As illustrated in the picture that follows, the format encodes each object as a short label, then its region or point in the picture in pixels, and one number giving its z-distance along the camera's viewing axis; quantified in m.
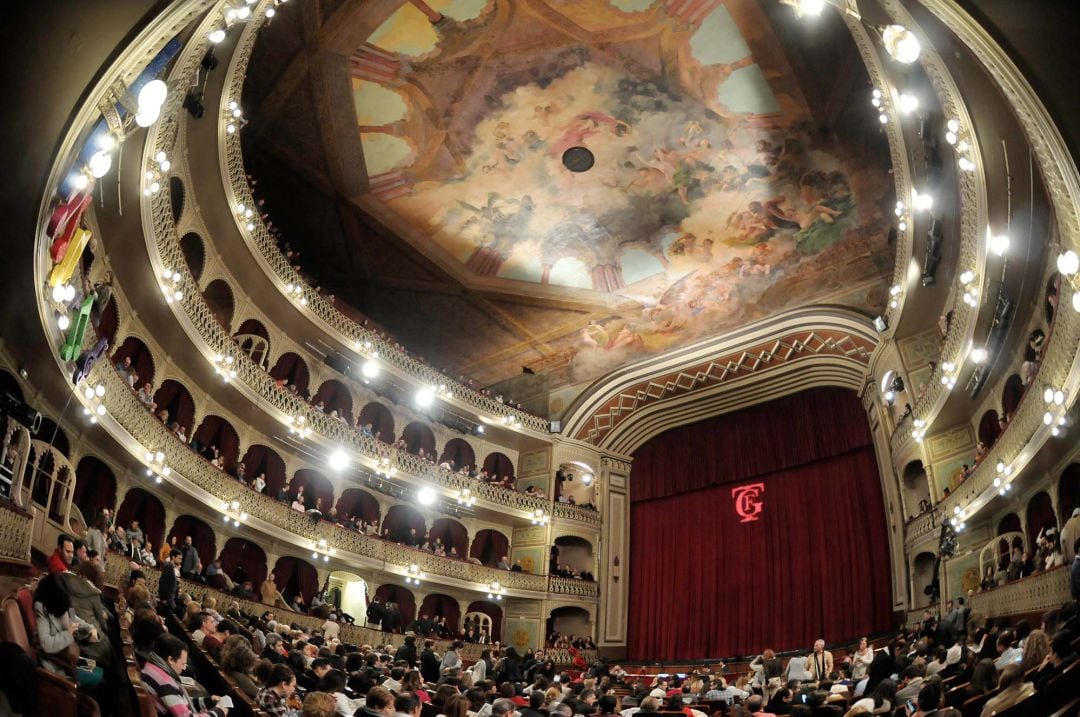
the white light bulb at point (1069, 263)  7.23
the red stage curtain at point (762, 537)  18.92
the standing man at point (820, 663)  12.12
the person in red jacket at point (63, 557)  7.11
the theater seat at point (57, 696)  3.55
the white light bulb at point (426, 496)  20.48
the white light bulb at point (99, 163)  7.47
